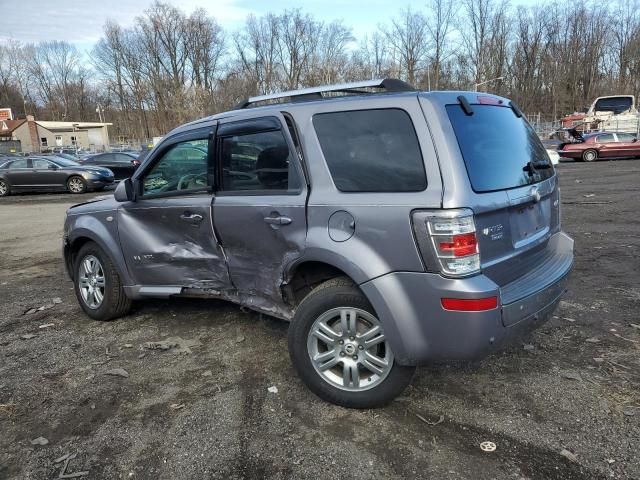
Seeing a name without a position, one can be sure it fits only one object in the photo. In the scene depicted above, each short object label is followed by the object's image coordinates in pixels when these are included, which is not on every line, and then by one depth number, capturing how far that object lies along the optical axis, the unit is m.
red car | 23.11
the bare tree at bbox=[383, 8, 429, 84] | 60.72
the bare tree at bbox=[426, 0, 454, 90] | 58.65
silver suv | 2.68
